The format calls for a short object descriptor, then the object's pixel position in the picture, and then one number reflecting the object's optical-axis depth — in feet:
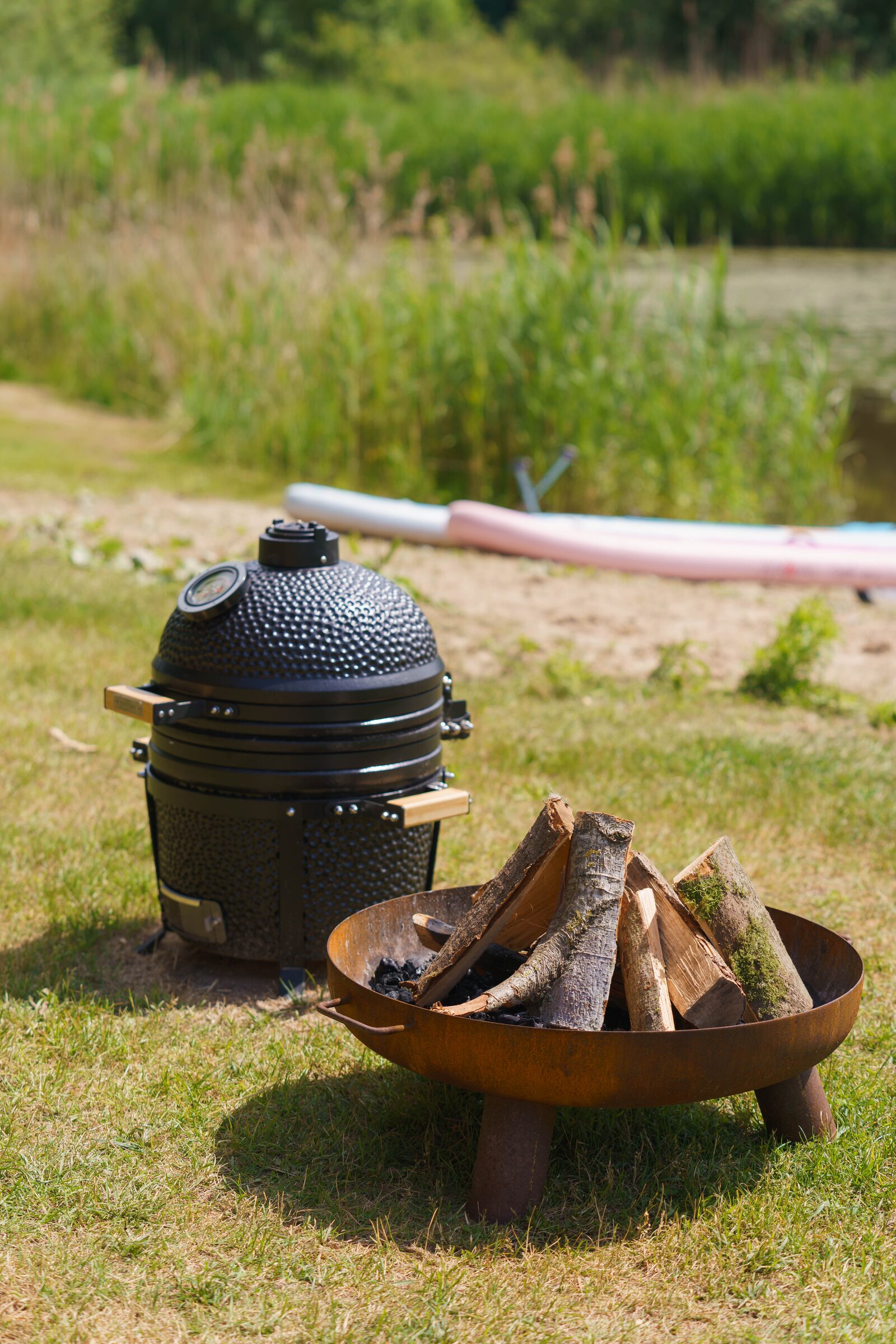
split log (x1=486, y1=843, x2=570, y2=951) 8.53
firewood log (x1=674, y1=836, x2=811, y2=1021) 8.39
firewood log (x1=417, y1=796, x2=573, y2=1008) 8.36
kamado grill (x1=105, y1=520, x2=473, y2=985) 10.15
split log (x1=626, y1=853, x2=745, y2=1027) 8.13
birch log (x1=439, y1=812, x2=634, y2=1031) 8.02
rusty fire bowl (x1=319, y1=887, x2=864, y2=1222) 7.49
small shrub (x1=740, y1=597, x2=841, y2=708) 18.81
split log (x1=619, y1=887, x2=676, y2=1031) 8.09
